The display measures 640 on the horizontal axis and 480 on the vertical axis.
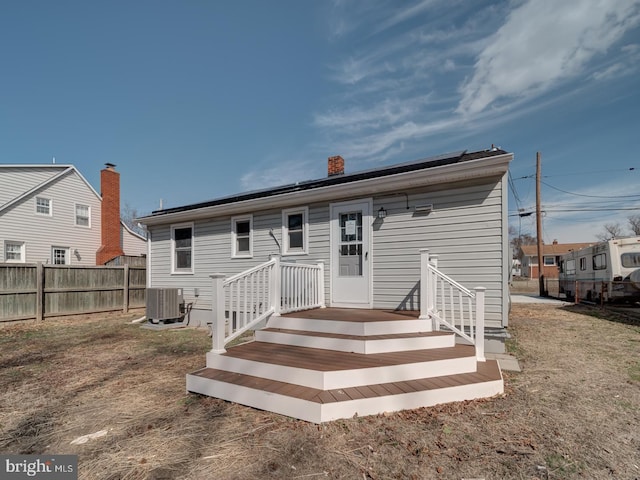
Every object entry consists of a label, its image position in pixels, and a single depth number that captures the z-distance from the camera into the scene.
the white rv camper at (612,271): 11.45
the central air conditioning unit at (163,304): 8.33
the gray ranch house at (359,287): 3.30
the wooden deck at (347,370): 3.03
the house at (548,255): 36.88
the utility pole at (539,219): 17.70
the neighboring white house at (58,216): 14.13
